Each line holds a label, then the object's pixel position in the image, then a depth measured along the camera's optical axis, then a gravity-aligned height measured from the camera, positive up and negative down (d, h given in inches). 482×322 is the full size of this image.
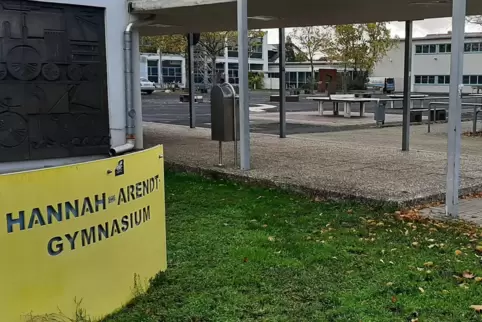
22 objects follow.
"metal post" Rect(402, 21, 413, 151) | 453.7 -9.3
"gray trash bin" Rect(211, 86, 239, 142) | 362.3 -15.8
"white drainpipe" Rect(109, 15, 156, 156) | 402.6 -0.1
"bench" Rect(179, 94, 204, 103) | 1370.8 -26.9
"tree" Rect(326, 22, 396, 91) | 1590.8 +118.5
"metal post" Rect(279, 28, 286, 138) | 542.6 +2.4
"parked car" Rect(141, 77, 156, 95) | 1874.5 +2.1
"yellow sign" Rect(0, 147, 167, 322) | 127.2 -34.8
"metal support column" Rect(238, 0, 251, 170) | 355.6 +0.0
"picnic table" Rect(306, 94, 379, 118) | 856.6 -21.3
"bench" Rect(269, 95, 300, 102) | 1402.6 -28.8
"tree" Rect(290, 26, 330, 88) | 1943.9 +156.1
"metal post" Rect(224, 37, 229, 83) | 2461.1 +104.6
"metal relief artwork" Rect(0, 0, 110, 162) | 357.7 +4.6
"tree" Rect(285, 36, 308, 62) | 2311.4 +140.5
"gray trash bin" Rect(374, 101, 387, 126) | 762.8 -36.8
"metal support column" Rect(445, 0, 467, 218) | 252.4 -9.2
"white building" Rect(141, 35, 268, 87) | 2442.4 +86.4
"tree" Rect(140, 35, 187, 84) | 1831.9 +136.5
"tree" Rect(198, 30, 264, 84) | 1733.5 +138.6
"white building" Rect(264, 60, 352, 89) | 2448.1 +50.1
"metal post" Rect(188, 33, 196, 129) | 654.5 +0.9
